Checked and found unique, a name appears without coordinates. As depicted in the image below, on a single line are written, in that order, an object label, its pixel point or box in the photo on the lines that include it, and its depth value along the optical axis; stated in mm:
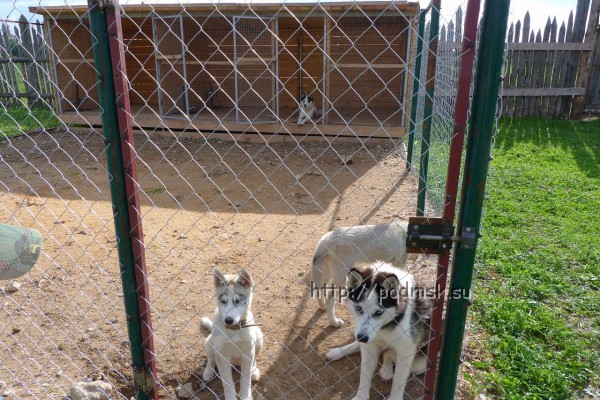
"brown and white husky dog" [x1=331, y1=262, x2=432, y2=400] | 2291
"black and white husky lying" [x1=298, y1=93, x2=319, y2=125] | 8796
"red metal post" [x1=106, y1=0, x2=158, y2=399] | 1660
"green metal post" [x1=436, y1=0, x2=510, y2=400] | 1445
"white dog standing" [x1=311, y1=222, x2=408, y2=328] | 3164
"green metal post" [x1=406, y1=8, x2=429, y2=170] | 5360
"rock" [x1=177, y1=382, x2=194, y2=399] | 2602
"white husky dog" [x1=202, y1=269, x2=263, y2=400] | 2492
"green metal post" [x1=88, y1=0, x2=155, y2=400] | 1654
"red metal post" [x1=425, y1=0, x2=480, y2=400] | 1489
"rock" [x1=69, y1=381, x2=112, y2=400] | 2361
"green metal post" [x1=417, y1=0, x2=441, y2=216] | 4108
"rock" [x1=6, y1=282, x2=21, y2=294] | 3556
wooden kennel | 8492
